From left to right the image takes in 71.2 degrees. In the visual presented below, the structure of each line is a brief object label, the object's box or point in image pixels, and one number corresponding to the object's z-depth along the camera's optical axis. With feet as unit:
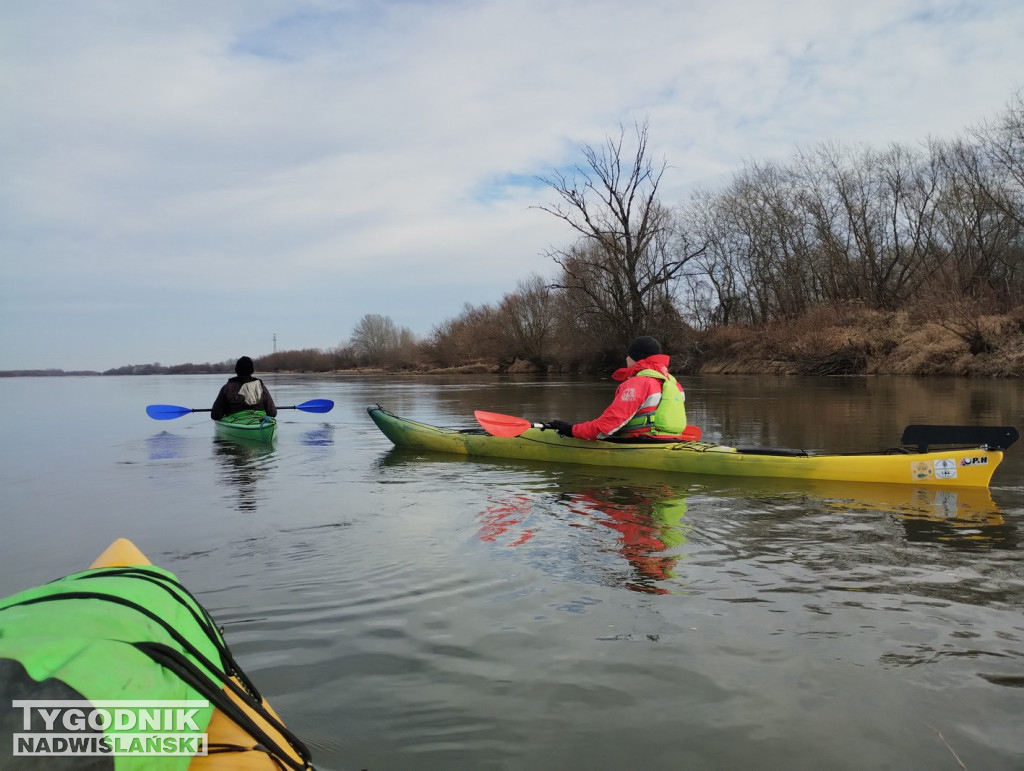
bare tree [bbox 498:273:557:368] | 158.40
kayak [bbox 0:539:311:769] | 4.46
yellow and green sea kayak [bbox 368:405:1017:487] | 20.76
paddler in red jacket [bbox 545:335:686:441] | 24.72
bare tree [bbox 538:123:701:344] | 103.71
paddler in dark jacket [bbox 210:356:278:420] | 39.29
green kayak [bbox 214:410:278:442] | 37.60
